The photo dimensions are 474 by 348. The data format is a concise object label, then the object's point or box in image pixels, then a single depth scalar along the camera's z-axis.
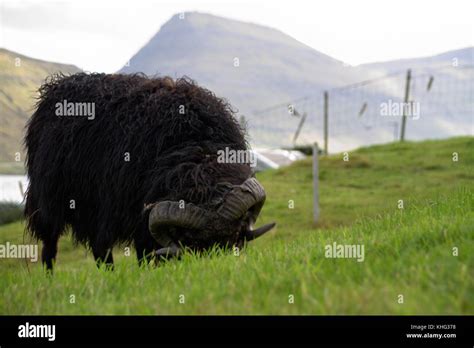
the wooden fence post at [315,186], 20.06
